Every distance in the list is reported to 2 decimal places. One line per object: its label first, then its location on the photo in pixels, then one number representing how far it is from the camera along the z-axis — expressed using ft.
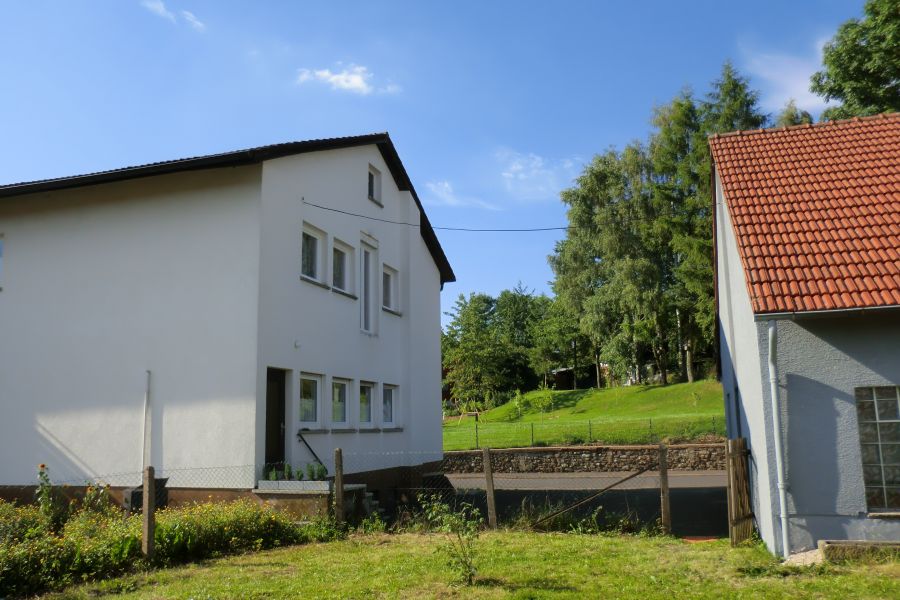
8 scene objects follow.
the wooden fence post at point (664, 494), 37.11
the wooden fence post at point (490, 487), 38.81
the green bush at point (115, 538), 26.99
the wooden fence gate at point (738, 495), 34.27
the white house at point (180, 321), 44.04
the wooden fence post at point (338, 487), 39.71
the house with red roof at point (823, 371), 30.07
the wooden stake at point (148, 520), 30.68
